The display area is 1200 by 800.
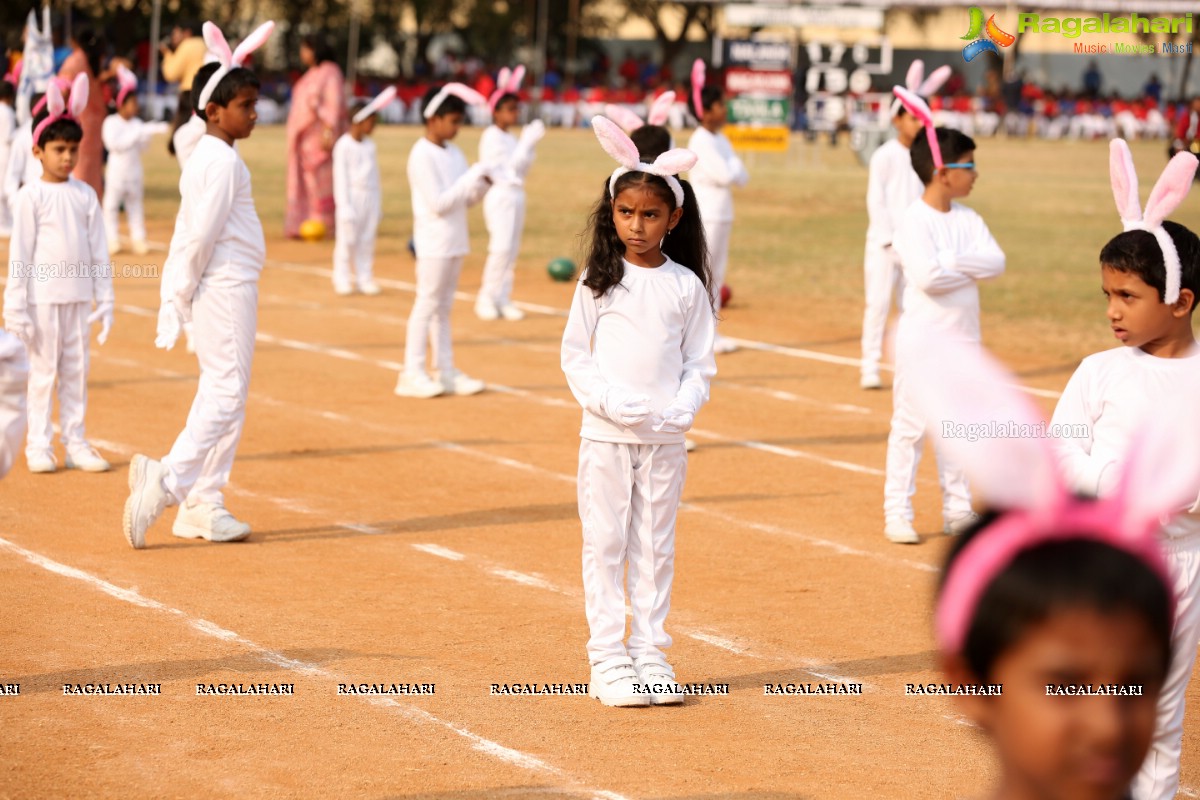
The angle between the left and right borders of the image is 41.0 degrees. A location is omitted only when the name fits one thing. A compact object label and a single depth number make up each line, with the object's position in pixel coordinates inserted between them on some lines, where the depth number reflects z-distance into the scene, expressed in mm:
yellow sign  30859
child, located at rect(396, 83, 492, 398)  12000
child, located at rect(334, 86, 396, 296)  17328
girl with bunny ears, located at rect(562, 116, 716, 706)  5891
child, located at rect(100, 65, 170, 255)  19500
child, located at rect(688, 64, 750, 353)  13562
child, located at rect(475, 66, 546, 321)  15500
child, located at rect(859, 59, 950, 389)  12625
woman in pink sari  21969
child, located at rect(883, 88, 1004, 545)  8297
